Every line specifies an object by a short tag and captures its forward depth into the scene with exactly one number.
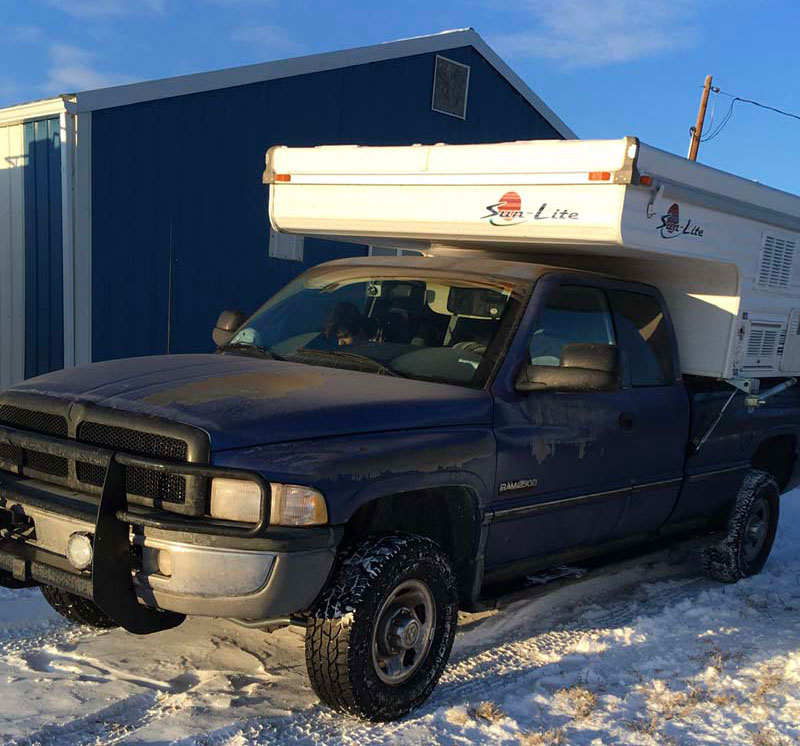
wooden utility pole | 24.69
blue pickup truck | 3.23
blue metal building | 9.45
